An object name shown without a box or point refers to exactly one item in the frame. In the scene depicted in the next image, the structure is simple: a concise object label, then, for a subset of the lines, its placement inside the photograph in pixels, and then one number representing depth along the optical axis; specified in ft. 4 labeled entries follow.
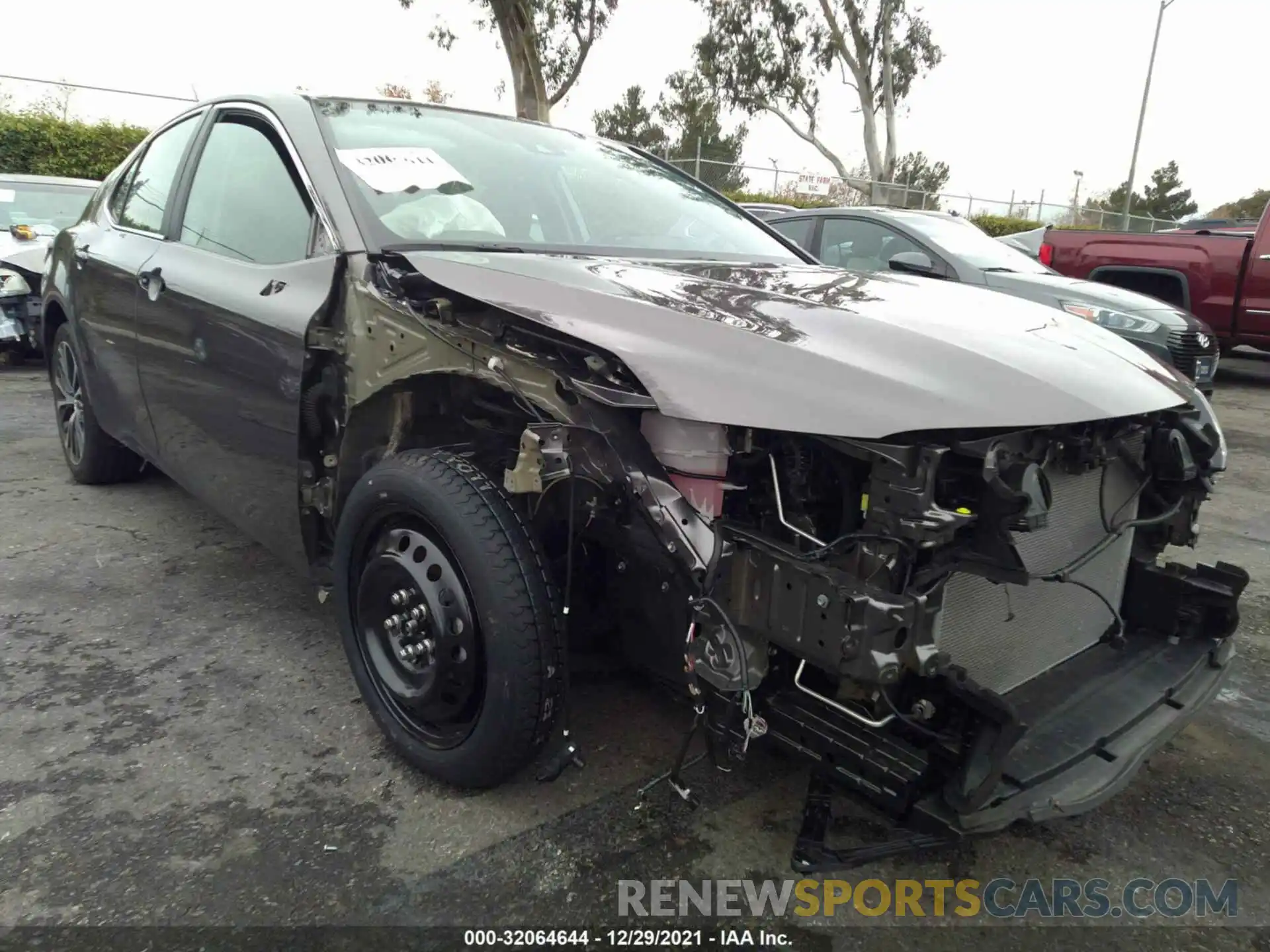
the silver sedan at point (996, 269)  21.43
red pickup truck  28.78
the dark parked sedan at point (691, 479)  5.56
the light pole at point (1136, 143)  84.48
